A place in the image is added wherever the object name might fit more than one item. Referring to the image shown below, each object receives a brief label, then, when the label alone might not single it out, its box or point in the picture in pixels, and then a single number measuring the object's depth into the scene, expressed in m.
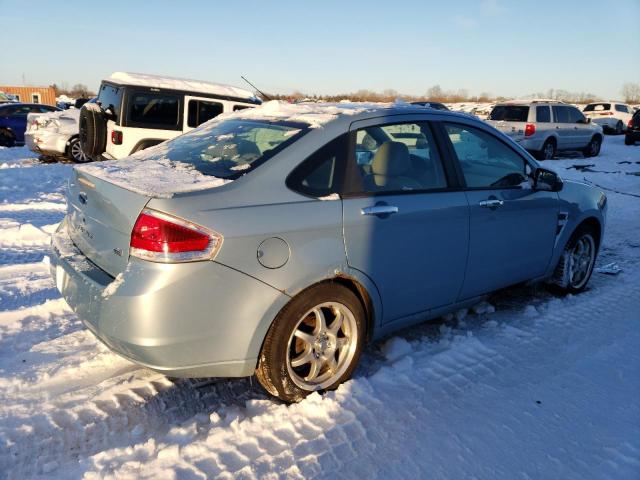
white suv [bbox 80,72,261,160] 8.65
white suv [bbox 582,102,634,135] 26.44
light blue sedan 2.51
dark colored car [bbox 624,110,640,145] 19.86
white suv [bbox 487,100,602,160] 14.92
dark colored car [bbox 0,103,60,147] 15.86
